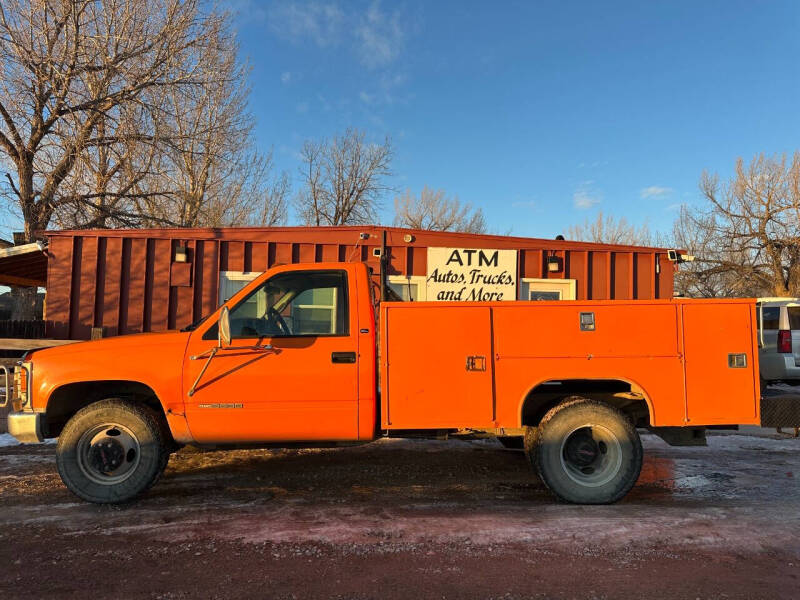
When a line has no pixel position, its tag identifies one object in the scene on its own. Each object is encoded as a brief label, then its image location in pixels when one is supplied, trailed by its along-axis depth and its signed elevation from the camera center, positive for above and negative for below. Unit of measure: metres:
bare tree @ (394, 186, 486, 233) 34.25 +8.21
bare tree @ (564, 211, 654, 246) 35.12 +7.48
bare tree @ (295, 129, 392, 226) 28.11 +8.25
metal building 8.70 +1.33
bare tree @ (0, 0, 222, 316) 11.12 +6.04
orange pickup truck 4.04 -0.34
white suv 8.81 +0.25
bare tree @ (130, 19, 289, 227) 13.62 +6.43
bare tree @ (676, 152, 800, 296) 22.47 +4.46
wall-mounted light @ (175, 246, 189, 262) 8.77 +1.46
